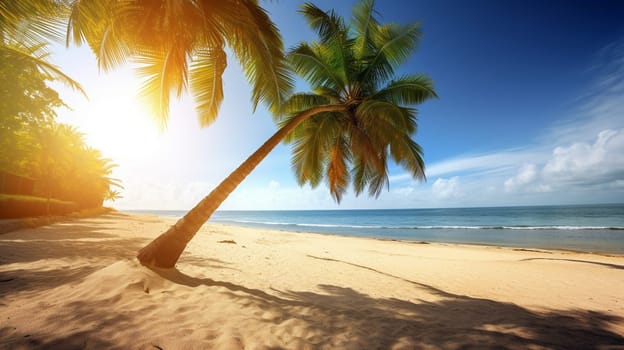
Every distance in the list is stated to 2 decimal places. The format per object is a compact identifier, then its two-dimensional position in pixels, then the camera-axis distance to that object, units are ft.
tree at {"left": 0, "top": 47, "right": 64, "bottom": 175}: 33.17
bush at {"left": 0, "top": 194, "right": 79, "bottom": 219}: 33.01
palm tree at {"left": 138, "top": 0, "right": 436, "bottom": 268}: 23.30
